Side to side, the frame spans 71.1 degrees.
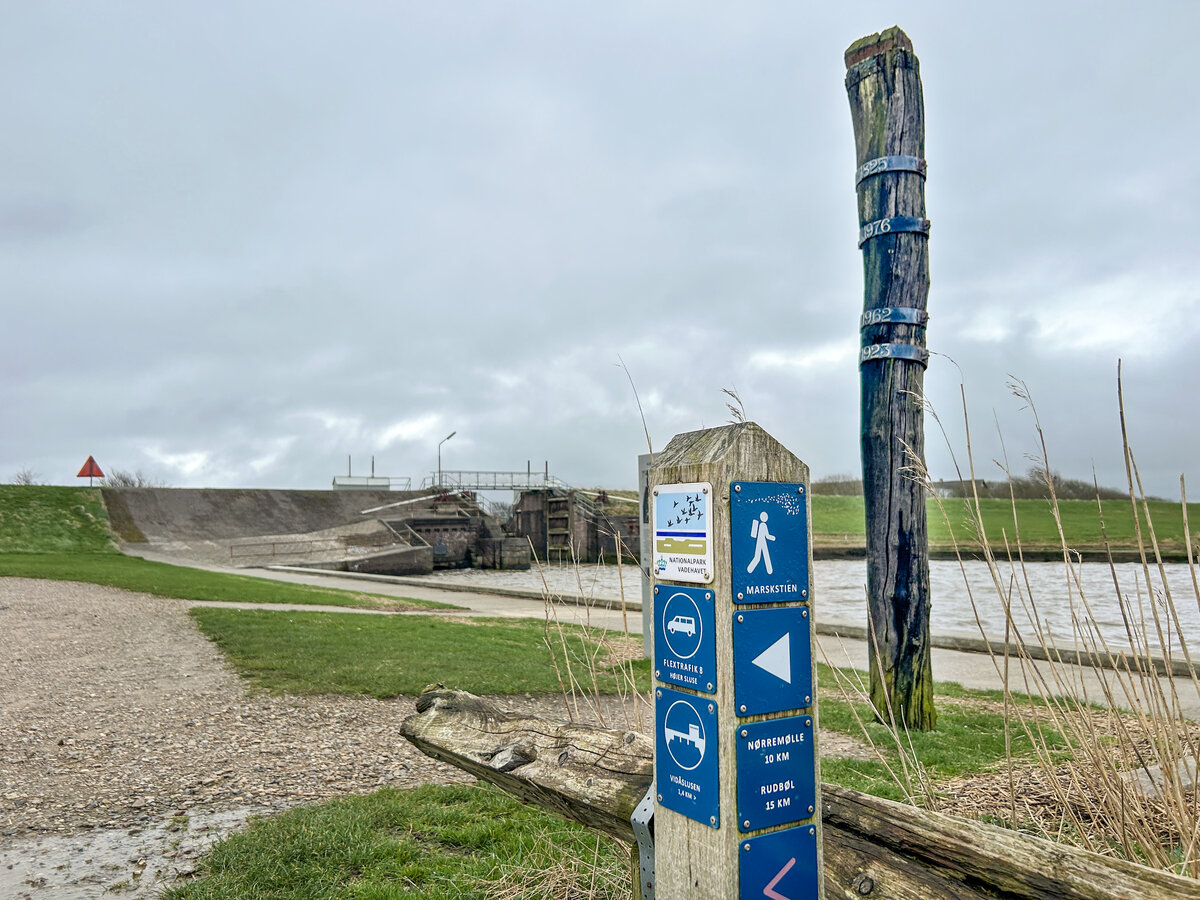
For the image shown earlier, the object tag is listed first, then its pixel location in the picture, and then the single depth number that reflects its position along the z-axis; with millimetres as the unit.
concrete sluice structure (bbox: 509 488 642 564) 44156
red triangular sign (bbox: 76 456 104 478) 41750
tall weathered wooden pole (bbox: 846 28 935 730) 5402
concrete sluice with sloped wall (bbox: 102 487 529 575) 34906
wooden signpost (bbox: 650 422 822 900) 1681
